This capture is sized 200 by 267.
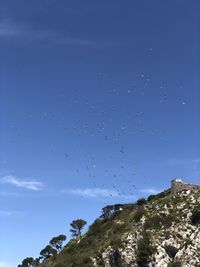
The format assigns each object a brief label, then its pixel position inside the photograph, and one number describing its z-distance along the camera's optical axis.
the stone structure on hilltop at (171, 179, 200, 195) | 77.50
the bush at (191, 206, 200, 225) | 65.65
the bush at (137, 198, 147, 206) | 81.86
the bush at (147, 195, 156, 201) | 84.22
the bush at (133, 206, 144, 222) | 70.21
